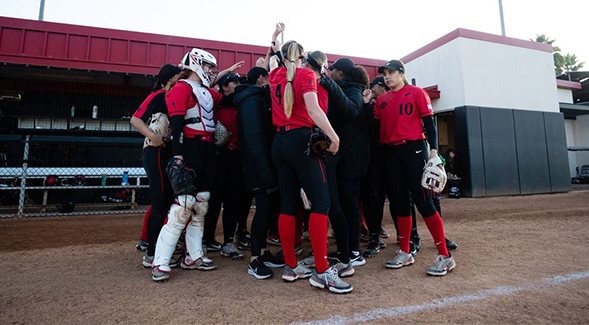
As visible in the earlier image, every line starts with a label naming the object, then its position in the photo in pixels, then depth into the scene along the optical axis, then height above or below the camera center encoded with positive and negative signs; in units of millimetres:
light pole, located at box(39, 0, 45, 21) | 10836 +6249
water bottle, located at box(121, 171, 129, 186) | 7979 +251
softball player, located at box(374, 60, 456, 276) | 2754 +317
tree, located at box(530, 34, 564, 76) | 28420 +11584
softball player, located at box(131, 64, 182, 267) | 2857 +284
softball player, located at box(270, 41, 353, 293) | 2299 +190
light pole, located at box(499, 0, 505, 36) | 13620 +7748
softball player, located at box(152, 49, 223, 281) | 2582 +235
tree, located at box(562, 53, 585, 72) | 30297 +12217
